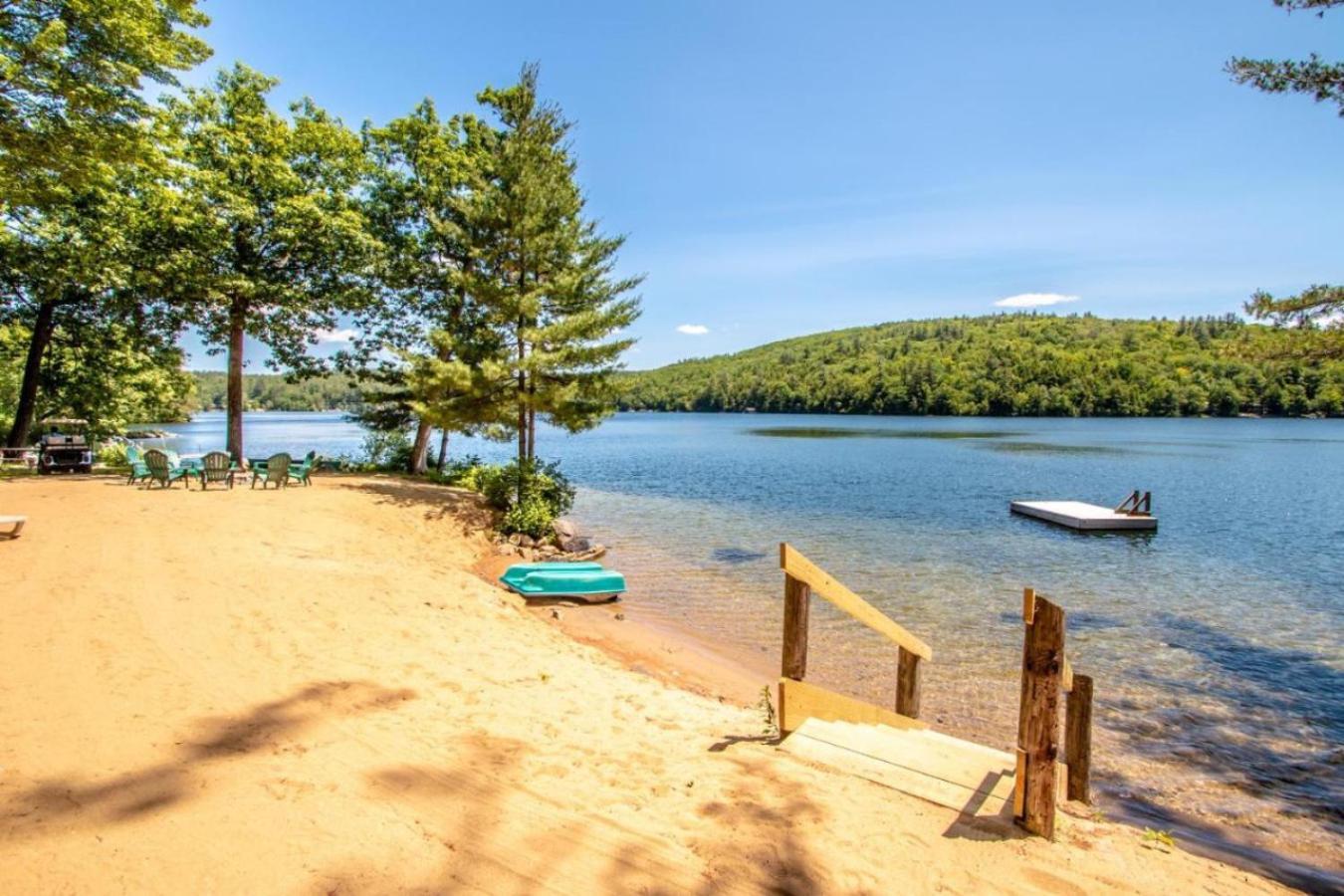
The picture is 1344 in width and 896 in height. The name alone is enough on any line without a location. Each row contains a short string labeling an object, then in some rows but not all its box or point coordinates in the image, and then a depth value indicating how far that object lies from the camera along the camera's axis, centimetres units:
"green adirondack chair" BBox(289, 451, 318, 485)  1848
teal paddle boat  1288
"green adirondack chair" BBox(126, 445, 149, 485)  1681
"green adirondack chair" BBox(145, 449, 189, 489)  1614
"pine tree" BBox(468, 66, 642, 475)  1800
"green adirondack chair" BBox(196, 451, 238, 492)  1692
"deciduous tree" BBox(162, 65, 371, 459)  1917
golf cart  1886
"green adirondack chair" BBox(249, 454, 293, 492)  1727
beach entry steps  419
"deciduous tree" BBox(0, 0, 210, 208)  1176
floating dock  2389
